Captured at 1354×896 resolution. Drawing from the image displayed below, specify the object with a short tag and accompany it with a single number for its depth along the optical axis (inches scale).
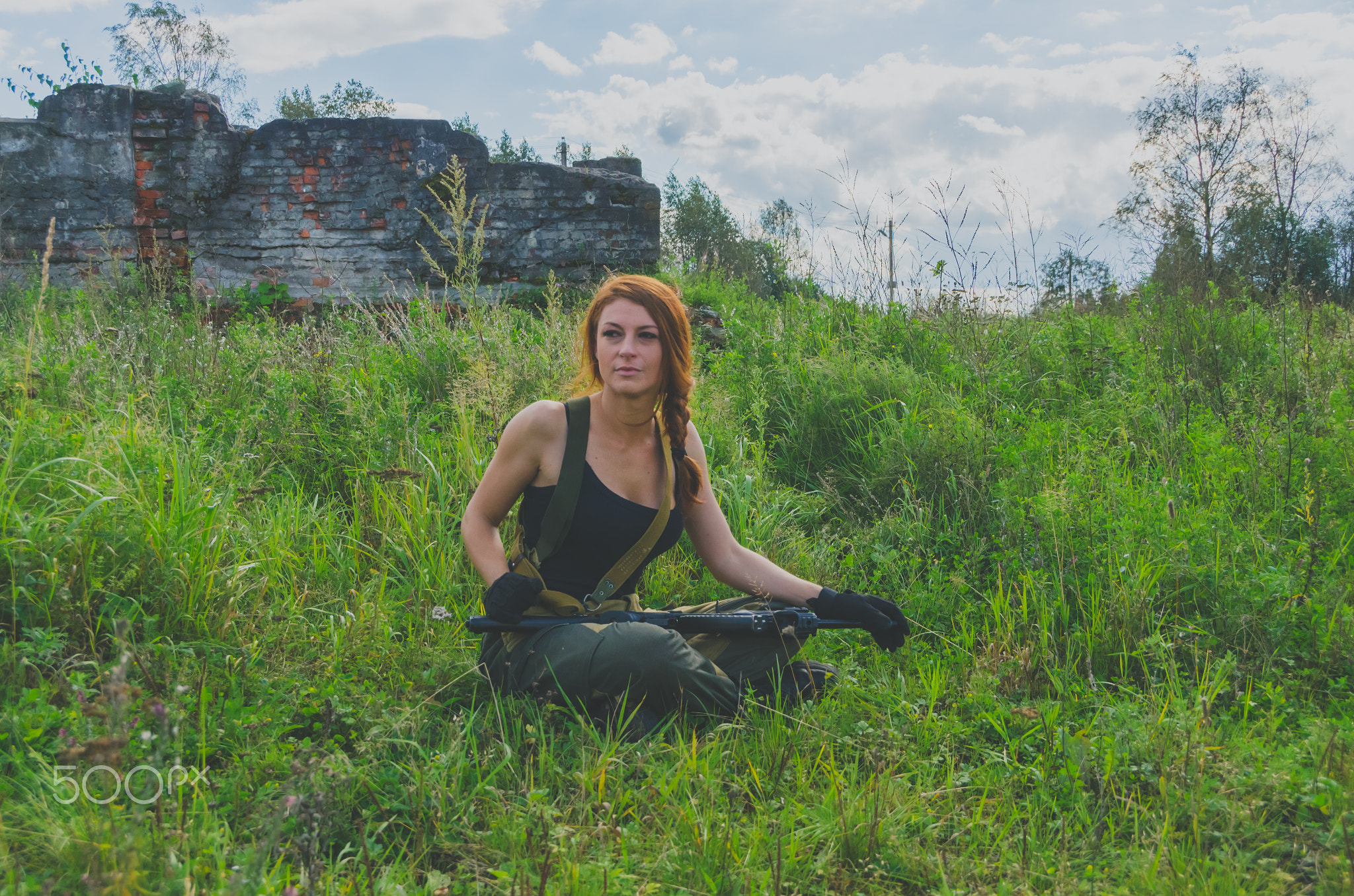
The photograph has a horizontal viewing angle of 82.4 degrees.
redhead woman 91.3
